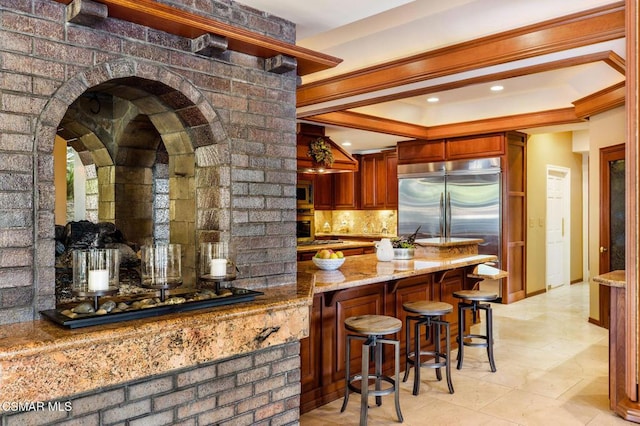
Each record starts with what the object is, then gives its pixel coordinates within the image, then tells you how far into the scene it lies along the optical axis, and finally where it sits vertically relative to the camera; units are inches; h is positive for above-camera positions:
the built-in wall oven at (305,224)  296.2 -5.8
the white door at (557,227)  317.1 -8.5
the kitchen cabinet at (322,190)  363.3 +18.9
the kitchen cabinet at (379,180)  334.0 +24.5
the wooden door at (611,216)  211.2 -0.8
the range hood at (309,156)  259.9 +35.2
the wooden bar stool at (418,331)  142.8 -36.0
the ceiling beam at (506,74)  143.8 +46.3
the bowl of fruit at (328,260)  153.1 -14.3
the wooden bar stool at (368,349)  117.3 -34.0
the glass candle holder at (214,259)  92.3 -8.4
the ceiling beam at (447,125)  235.5 +47.9
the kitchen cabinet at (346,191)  351.3 +17.8
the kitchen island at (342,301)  132.4 -27.3
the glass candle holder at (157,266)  85.3 -8.9
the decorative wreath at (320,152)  263.1 +34.7
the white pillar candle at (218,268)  92.0 -10.0
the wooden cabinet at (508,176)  265.1 +21.7
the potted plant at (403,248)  184.5 -12.9
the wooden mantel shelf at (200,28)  81.0 +34.8
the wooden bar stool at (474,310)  162.9 -33.8
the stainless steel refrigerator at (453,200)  268.5 +8.4
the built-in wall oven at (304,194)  298.5 +13.2
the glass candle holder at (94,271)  76.6 -8.9
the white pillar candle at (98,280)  76.3 -10.2
